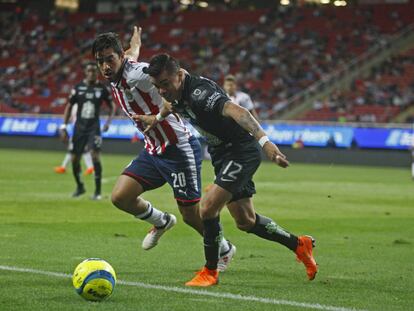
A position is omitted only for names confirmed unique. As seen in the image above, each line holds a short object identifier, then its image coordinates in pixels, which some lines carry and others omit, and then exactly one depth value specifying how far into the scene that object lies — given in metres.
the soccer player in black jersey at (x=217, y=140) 15.17
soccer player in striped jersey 17.73
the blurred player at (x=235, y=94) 38.97
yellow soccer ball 13.80
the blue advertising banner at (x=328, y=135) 63.84
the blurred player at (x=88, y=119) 33.78
